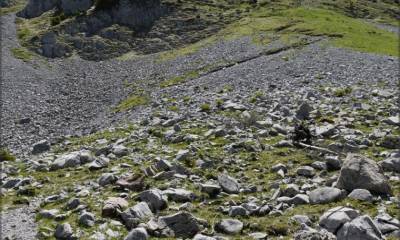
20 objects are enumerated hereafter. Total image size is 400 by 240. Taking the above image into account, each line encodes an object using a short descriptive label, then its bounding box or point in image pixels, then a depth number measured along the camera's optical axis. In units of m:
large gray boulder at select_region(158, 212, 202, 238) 13.29
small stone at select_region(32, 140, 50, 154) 26.70
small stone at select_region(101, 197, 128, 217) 14.73
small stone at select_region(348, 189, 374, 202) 15.04
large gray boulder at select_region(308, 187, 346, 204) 15.23
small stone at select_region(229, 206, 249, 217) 14.63
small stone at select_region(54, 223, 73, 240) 13.48
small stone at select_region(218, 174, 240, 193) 16.86
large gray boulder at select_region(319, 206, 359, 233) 12.81
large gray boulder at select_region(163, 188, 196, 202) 16.05
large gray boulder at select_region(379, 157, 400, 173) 18.05
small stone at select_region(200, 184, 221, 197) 16.66
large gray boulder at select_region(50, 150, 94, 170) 21.25
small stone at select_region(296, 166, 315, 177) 18.14
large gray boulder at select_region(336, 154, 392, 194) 15.62
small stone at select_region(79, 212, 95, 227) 14.13
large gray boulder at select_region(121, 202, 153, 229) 13.91
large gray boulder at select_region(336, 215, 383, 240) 11.73
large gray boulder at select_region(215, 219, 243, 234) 13.49
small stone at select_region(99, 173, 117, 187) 17.94
